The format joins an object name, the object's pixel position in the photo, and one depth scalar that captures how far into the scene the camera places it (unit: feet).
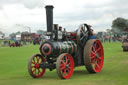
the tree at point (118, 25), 258.82
